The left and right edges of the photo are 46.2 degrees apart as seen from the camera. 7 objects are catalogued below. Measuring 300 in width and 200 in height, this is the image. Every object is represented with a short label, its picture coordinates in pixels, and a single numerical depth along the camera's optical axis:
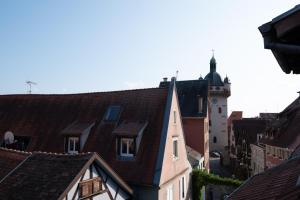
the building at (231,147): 59.69
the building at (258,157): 43.69
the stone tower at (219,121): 65.25
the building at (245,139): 52.35
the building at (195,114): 36.12
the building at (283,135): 34.41
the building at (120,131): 19.59
